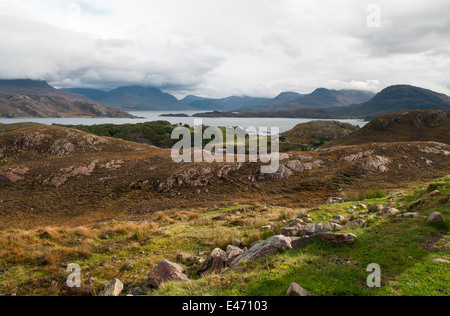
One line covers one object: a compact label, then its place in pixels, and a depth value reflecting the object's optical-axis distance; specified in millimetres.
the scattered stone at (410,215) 11068
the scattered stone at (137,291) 7941
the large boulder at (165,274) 8086
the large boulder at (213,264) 8976
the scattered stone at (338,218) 13064
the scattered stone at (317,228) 10180
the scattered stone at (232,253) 9484
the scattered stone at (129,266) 10022
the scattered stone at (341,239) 8742
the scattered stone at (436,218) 9569
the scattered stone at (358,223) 11087
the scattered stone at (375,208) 14542
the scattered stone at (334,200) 21750
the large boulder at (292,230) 10554
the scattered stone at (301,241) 8898
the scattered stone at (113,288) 7715
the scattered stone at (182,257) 10742
